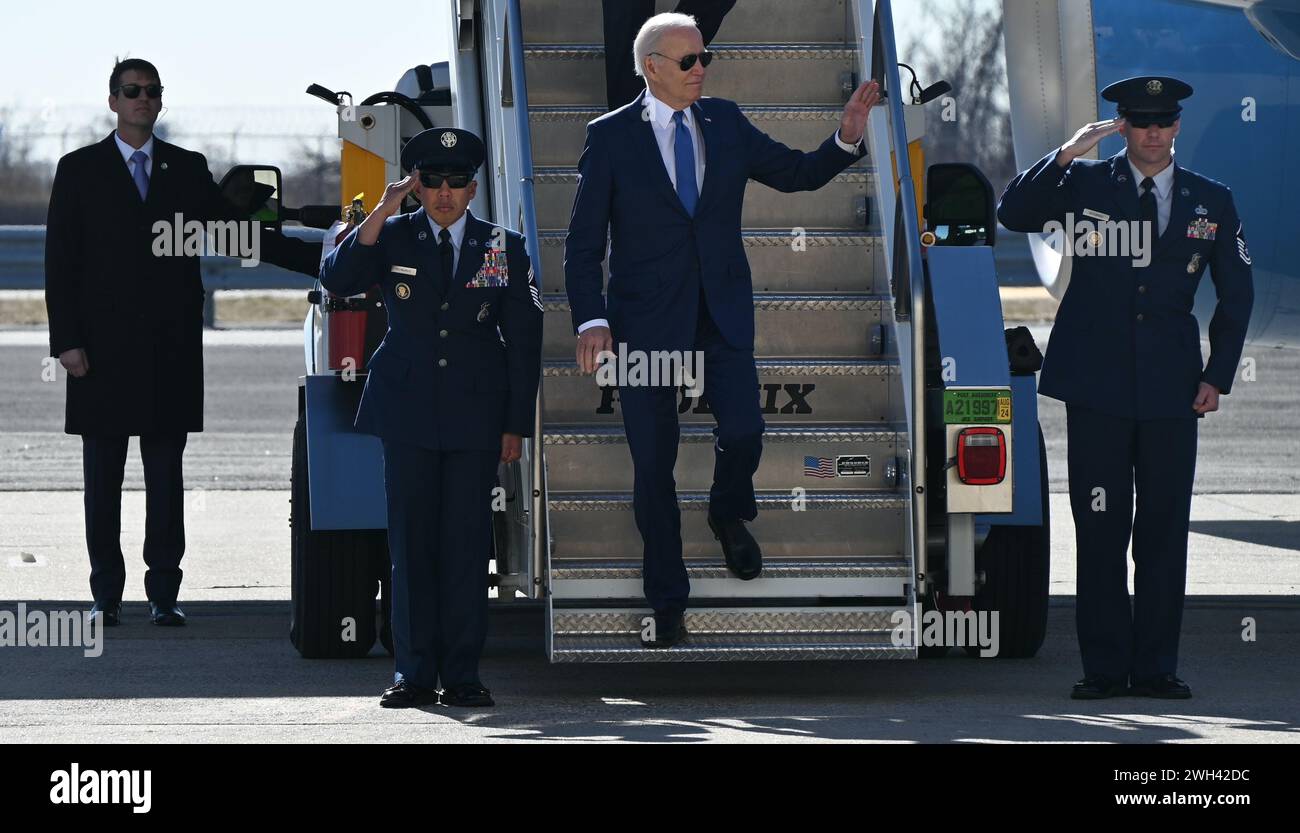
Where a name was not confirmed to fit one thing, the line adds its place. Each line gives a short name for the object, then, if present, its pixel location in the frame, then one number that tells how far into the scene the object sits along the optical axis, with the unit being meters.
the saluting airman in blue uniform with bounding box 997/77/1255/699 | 7.10
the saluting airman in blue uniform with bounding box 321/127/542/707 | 6.84
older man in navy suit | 6.91
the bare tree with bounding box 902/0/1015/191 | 51.47
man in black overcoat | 8.73
